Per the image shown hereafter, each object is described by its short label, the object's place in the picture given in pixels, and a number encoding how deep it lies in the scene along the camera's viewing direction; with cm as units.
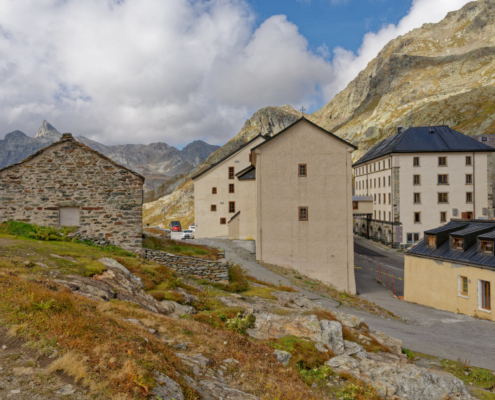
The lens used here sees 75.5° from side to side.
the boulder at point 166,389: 502
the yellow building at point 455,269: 2055
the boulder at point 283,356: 822
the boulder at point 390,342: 1143
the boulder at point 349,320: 1252
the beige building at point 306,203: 2830
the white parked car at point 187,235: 5345
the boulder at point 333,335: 1002
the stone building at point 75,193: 1742
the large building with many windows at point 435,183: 5372
